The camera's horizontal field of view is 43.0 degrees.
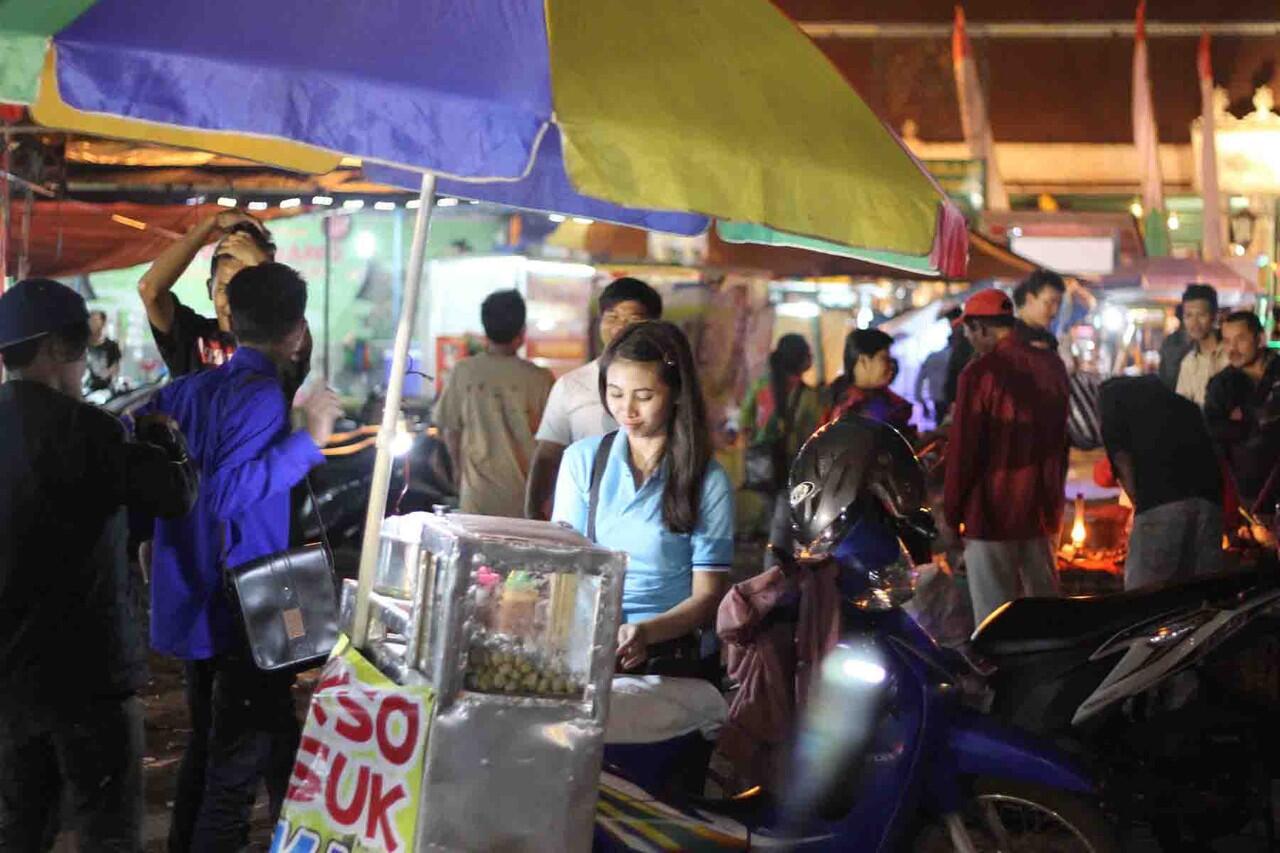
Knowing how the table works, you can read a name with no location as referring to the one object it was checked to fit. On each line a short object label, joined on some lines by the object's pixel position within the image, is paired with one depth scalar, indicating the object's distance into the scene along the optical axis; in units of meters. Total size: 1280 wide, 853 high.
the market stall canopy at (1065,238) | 18.95
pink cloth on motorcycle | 4.48
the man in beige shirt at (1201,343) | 11.05
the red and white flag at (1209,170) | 23.10
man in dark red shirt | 7.75
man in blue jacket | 4.79
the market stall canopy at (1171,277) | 20.06
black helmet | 4.57
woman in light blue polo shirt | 4.67
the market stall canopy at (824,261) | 14.43
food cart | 3.50
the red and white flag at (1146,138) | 23.00
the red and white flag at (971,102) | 20.86
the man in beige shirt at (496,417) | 8.13
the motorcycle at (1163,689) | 5.70
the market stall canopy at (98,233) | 11.20
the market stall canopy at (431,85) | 3.40
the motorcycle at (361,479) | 8.72
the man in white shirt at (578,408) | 6.83
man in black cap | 4.41
